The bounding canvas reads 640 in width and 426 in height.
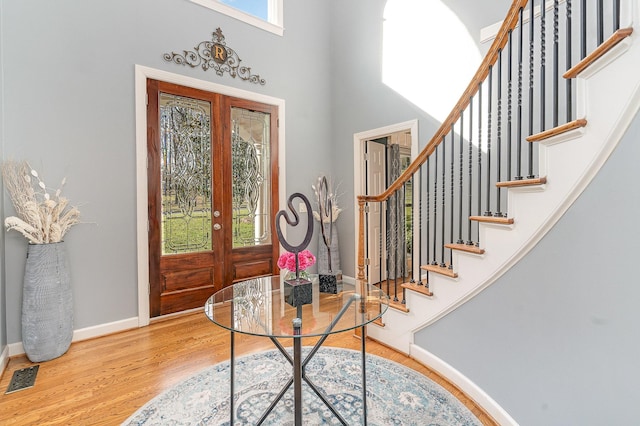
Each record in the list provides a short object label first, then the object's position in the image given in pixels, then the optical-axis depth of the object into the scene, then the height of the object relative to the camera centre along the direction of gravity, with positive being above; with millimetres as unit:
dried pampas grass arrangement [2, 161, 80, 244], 2262 +30
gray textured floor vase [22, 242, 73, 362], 2262 -703
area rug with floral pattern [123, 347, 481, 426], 1683 -1140
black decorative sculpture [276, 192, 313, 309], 1669 -418
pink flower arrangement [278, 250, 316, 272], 1739 -294
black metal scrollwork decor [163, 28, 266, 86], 3163 +1645
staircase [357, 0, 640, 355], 1096 +277
